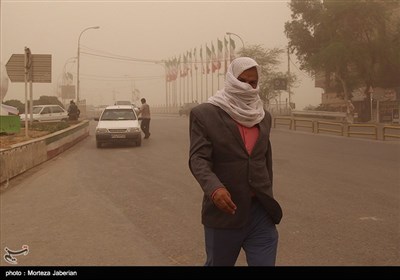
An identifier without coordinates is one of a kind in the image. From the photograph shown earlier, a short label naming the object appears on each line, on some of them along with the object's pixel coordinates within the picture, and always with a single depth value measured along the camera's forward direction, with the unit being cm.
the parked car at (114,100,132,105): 4736
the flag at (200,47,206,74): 7774
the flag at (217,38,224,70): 6436
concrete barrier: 973
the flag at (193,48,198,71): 8450
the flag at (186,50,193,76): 8850
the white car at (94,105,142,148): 1734
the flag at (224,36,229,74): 6326
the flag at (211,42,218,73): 6625
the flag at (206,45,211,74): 7028
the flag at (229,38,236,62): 6144
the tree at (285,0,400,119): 3325
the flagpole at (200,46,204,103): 7969
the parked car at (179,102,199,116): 5989
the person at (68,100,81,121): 2775
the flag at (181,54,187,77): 8850
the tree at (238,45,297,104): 4818
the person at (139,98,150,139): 2002
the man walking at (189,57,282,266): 295
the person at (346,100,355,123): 3481
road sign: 1562
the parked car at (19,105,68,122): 3227
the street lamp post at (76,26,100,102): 4294
